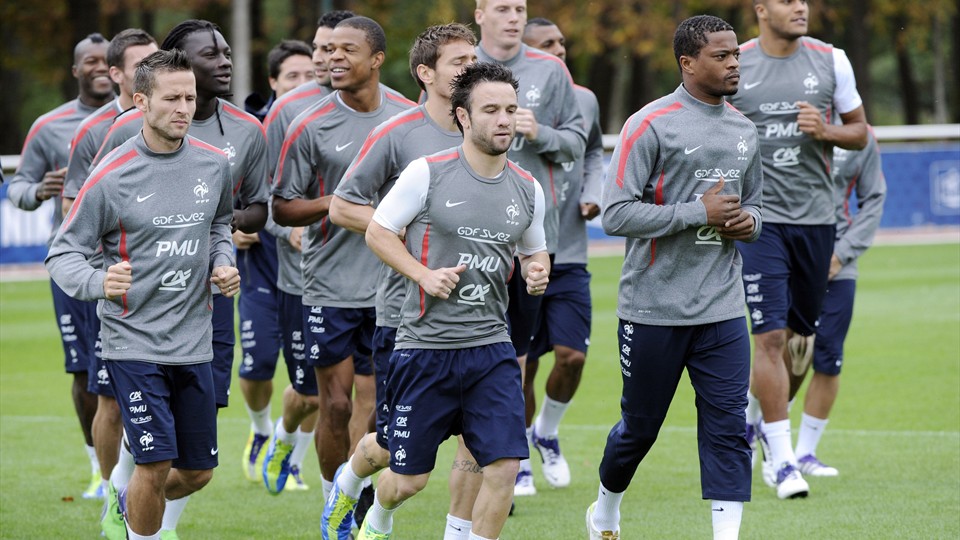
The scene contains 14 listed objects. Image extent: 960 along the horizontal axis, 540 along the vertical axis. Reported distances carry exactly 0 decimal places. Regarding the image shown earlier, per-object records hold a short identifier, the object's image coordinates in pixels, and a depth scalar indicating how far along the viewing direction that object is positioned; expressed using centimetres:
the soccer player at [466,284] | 1282
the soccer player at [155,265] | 1309
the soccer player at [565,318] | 1902
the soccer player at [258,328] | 2066
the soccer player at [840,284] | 1925
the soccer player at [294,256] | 1777
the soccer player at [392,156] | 1448
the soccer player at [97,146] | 1694
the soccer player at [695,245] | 1337
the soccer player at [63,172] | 1906
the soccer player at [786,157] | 1753
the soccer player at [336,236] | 1630
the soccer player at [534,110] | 1741
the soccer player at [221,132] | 1561
